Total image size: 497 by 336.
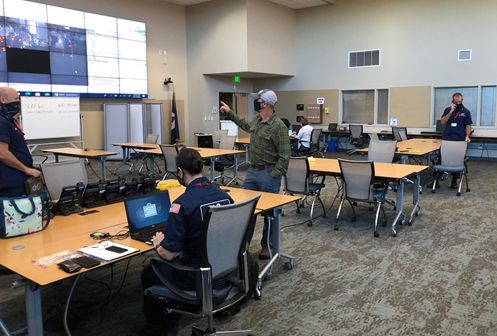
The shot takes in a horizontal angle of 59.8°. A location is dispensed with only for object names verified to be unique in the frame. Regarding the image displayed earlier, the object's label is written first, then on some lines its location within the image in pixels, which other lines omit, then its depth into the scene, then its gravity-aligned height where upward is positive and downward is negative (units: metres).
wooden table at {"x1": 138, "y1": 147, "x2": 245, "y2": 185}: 7.25 -0.50
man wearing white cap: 3.95 -0.23
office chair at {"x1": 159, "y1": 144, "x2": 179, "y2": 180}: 7.02 -0.52
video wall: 9.30 +1.74
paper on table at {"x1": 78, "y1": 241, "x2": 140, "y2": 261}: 2.27 -0.68
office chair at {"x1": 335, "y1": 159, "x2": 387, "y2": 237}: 4.75 -0.68
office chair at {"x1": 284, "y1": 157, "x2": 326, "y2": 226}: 5.22 -0.70
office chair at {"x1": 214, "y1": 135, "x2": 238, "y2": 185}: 7.86 -0.68
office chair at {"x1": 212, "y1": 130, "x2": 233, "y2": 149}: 9.77 -0.27
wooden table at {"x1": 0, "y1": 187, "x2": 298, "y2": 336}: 2.05 -0.67
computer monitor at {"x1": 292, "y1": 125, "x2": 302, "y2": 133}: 12.48 -0.13
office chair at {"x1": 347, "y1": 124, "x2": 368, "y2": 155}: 12.45 -0.40
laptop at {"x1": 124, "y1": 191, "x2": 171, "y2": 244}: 2.63 -0.57
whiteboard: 9.40 +0.20
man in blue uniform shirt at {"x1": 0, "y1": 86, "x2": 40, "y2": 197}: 3.17 -0.18
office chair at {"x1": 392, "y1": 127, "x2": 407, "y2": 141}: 10.22 -0.25
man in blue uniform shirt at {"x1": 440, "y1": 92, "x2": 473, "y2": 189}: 7.33 -0.01
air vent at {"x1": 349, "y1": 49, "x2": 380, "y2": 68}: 12.82 +1.95
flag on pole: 12.85 -0.01
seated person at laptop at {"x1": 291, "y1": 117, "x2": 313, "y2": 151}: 9.40 -0.32
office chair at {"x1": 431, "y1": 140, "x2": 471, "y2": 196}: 6.81 -0.56
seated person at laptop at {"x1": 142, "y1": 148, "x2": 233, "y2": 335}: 2.22 -0.53
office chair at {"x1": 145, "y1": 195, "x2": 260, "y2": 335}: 2.17 -0.76
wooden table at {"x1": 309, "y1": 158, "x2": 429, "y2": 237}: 4.86 -0.57
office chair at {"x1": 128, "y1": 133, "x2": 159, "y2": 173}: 9.74 -0.37
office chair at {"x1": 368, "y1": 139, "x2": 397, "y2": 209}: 6.33 -0.41
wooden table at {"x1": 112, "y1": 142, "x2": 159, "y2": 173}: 8.65 -0.44
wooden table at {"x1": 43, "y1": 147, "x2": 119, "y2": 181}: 7.48 -0.49
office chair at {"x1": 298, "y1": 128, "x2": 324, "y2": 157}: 9.48 -0.54
